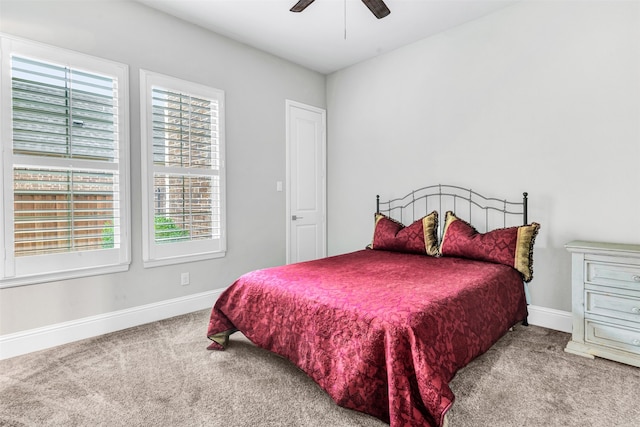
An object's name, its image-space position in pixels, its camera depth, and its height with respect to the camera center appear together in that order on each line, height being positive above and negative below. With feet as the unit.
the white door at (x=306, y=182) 13.78 +1.13
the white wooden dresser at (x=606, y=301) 6.98 -2.08
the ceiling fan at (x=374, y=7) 7.18 +4.45
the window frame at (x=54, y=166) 7.50 +0.79
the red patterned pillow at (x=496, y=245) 8.49 -1.01
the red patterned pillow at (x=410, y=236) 10.25 -0.91
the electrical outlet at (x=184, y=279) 10.65 -2.24
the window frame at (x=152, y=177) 9.68 +0.95
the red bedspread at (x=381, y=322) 4.78 -2.06
